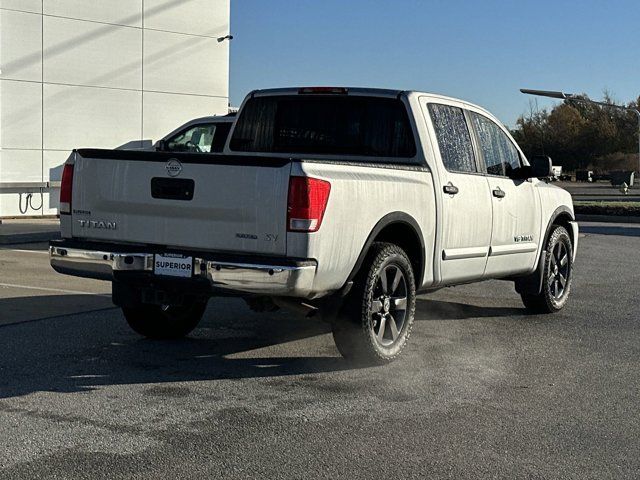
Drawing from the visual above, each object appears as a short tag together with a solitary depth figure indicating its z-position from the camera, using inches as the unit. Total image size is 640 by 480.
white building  882.1
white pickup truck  249.3
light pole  1961.1
